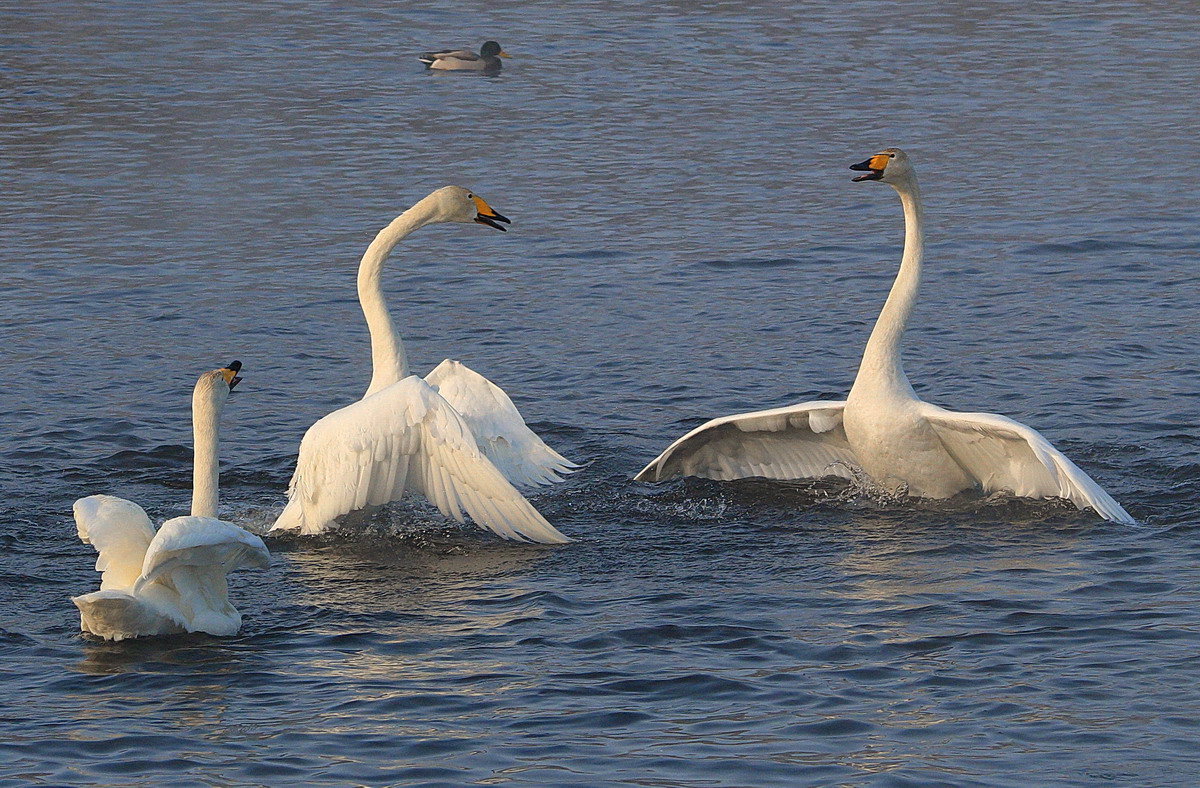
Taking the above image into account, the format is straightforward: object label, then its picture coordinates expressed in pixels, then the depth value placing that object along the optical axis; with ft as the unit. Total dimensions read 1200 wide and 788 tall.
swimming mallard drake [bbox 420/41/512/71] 150.82
